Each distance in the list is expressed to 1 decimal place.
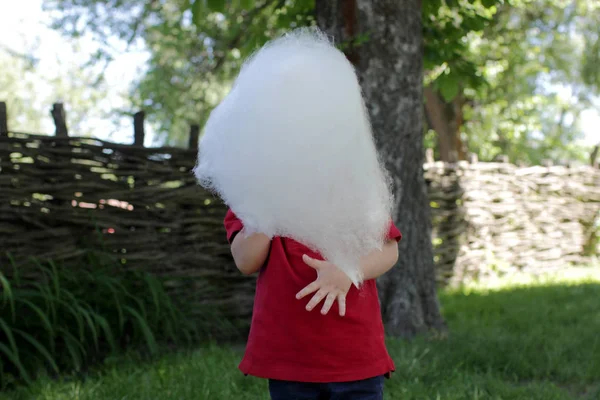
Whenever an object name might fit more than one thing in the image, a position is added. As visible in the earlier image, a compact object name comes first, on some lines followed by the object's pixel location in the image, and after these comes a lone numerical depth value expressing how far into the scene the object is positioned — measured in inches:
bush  138.6
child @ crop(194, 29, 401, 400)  62.1
